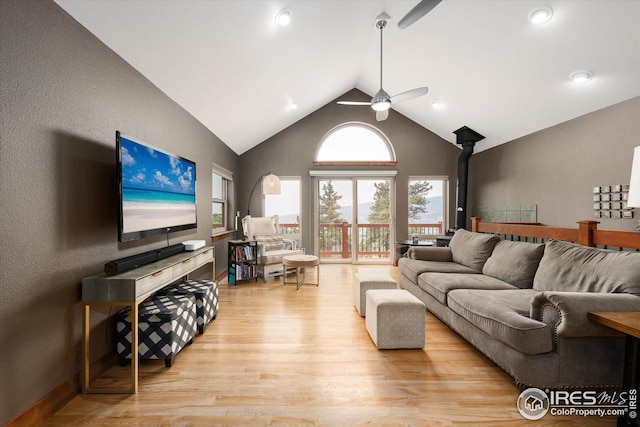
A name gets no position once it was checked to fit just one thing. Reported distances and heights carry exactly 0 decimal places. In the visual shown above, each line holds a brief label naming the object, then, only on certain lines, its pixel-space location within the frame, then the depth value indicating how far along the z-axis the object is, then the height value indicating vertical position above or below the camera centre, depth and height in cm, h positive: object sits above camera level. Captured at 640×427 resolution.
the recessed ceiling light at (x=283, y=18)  284 +190
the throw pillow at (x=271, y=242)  490 -52
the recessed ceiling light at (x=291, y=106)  506 +185
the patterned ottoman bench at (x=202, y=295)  275 -81
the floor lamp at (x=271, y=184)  561 +53
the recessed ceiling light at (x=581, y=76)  319 +149
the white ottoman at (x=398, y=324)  246 -94
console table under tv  184 -53
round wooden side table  429 -72
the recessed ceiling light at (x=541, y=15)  273 +185
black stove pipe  557 +89
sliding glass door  629 -13
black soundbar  192 -35
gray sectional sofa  178 -69
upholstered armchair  482 -57
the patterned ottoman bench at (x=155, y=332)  213 -87
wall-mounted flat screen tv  210 +18
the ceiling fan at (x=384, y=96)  353 +141
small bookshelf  460 -77
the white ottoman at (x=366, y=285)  322 -80
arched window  628 +142
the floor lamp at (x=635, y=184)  162 +15
